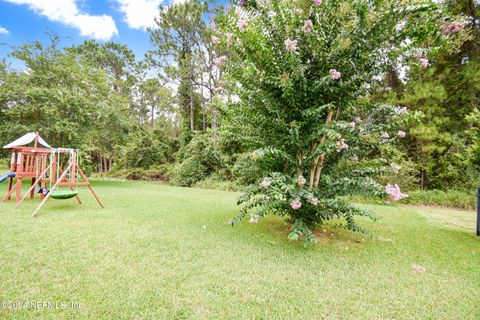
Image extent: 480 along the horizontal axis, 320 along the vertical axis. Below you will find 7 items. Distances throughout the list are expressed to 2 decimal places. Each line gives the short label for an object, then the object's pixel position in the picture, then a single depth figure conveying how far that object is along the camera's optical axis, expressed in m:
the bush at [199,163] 12.72
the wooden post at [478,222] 4.18
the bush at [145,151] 16.41
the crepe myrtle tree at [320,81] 2.85
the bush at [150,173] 15.01
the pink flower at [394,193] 2.40
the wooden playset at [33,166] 4.98
